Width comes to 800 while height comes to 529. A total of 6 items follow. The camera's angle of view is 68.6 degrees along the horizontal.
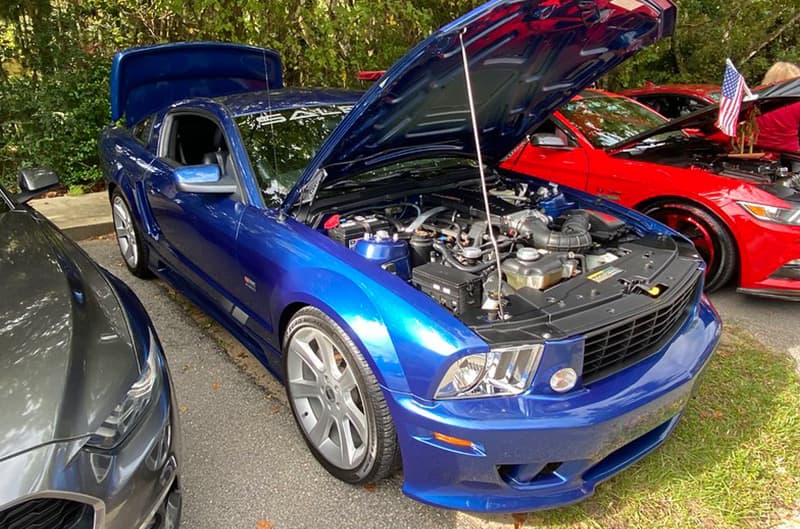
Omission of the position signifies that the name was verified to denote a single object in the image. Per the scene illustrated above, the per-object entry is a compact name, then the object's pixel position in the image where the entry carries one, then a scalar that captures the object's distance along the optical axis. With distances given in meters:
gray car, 1.47
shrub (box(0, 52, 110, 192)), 6.22
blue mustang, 1.93
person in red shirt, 4.78
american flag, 4.06
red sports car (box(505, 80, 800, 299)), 3.81
